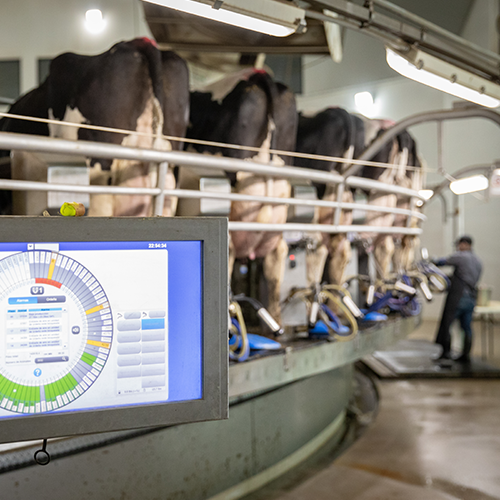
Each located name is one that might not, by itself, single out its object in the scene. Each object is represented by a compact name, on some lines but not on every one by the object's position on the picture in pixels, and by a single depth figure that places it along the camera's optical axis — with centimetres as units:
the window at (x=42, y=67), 830
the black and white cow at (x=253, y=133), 310
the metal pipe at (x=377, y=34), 261
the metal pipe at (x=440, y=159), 464
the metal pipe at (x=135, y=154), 185
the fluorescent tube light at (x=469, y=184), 570
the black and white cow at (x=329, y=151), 382
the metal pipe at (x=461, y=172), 608
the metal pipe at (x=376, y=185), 326
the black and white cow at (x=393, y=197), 460
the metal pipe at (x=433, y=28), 269
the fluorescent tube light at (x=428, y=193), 623
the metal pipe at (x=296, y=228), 261
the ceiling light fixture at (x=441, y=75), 262
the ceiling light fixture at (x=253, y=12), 184
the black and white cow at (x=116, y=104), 254
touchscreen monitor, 99
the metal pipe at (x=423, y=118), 346
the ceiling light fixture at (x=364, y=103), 999
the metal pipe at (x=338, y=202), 317
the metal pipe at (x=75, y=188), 183
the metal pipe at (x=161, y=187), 226
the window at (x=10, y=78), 839
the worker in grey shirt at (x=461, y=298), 638
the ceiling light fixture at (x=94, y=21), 760
